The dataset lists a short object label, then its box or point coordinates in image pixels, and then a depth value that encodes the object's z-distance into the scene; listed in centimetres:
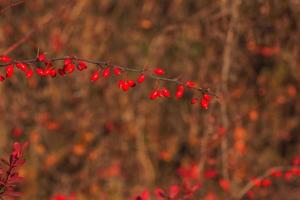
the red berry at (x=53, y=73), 401
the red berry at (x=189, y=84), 413
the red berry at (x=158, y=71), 433
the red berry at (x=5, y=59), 395
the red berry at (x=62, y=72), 411
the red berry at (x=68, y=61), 407
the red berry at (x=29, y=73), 408
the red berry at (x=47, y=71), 400
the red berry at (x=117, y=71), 417
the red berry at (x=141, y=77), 428
